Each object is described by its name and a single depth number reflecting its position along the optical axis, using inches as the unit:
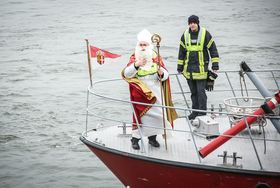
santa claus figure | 487.4
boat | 454.1
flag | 545.4
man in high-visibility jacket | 568.7
